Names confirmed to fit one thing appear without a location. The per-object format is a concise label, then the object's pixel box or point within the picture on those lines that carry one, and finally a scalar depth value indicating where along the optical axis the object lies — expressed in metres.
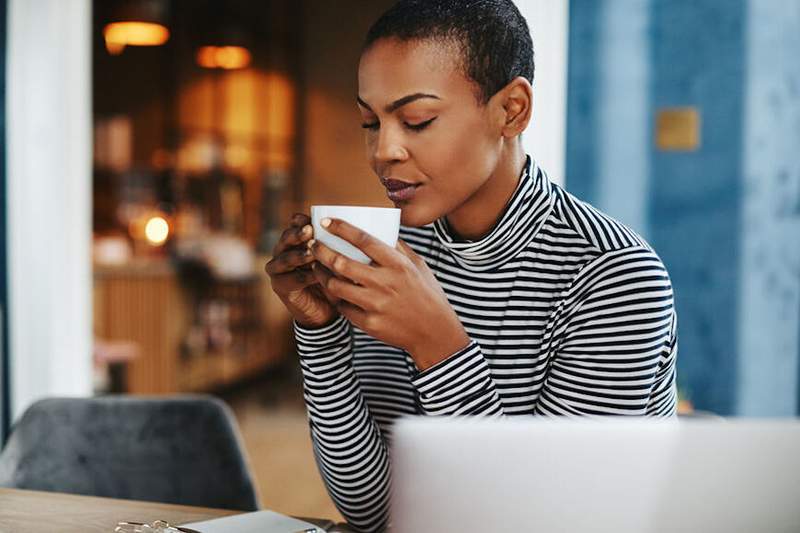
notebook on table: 0.96
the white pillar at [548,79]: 1.66
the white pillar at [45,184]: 2.52
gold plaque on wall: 2.40
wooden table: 1.03
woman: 0.94
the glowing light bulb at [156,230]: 5.18
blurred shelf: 4.46
